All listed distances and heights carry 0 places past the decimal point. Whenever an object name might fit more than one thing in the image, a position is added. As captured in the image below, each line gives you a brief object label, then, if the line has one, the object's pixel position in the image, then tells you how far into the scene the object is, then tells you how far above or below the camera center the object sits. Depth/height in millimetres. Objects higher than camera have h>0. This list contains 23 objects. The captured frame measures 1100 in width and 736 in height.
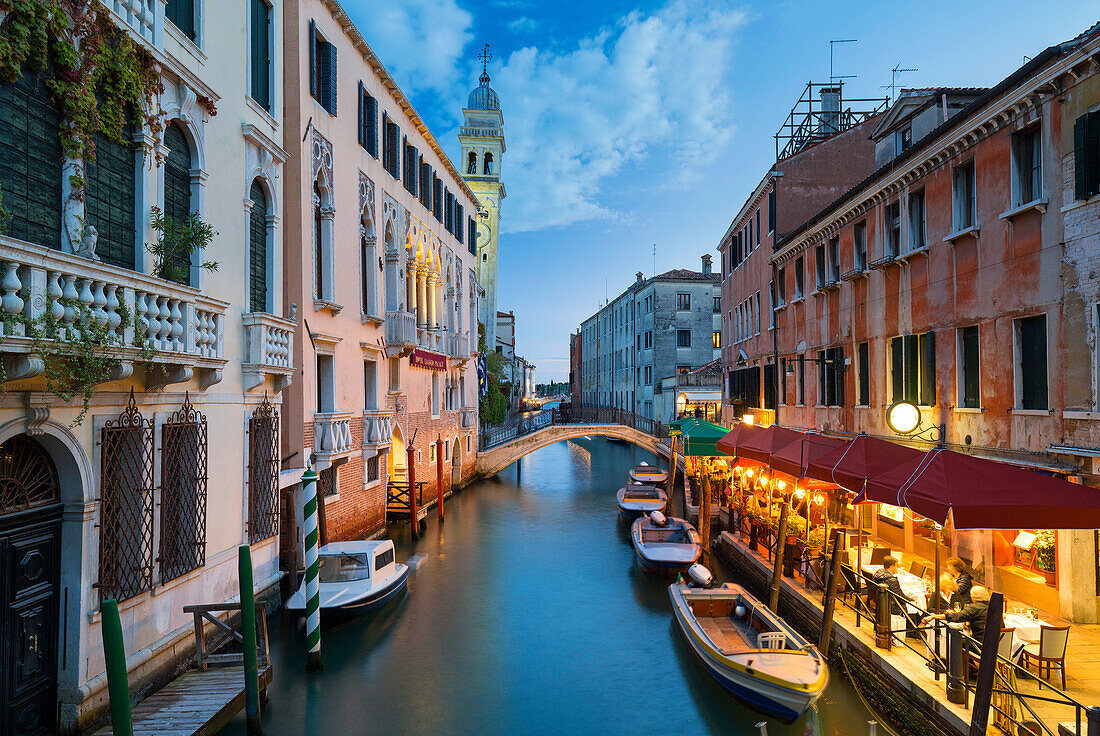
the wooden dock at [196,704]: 6781 -3316
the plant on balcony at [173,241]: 7973 +1733
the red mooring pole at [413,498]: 19234 -3125
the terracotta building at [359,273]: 13664 +2863
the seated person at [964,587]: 8031 -2424
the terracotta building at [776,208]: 19688 +5206
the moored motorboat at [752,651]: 8172 -3571
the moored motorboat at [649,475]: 26938 -3594
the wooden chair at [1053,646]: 6656 -2590
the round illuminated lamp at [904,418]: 10727 -583
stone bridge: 32219 -2946
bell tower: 44719 +13560
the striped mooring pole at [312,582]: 9906 -2834
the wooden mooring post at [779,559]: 11336 -2899
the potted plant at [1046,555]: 8672 -2223
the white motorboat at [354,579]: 11734 -3477
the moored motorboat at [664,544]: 15469 -3821
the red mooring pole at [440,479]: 22250 -2986
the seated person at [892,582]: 8849 -2697
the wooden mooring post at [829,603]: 9164 -2952
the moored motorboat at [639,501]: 21964 -3794
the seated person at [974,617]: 7480 -2595
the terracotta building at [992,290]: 7906 +1298
